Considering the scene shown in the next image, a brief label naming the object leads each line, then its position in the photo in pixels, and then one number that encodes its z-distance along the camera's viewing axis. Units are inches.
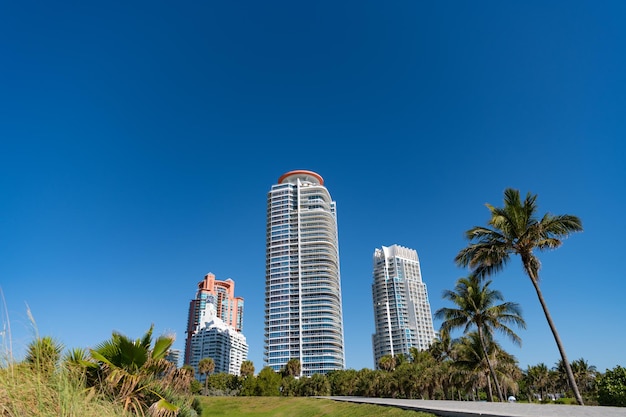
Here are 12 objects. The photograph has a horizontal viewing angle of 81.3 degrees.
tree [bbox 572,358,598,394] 2762.1
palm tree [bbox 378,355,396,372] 2955.2
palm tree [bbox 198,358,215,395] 2974.9
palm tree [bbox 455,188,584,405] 734.5
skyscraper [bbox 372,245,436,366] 6717.5
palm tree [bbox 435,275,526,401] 1166.3
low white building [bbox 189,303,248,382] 7751.0
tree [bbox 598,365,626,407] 945.9
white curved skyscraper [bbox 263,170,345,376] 4736.0
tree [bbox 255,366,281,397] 2701.8
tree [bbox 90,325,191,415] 295.7
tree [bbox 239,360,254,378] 3248.5
